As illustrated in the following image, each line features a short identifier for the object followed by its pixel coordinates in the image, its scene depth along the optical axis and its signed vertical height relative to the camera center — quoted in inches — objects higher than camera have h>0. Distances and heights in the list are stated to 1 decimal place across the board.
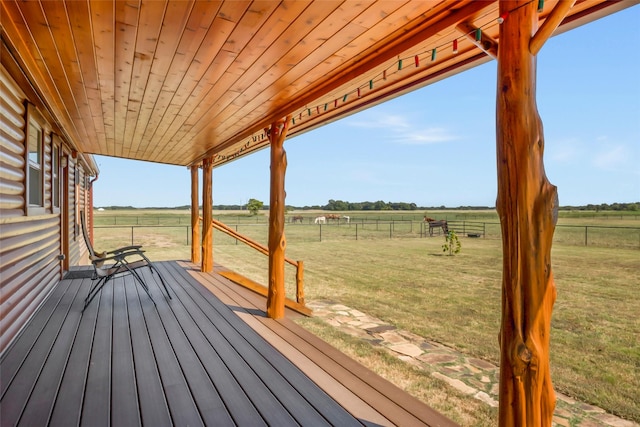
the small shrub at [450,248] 413.7 -41.2
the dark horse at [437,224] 664.2 -21.5
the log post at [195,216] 275.1 -3.0
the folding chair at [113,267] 152.3 -23.8
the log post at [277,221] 142.3 -3.5
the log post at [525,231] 51.4 -2.6
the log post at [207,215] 239.5 -2.3
